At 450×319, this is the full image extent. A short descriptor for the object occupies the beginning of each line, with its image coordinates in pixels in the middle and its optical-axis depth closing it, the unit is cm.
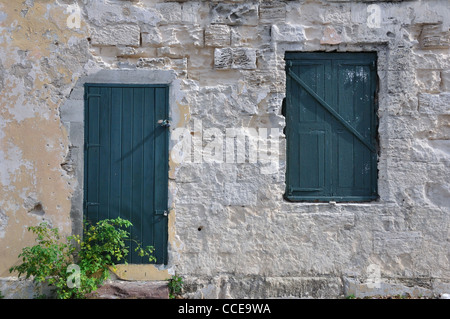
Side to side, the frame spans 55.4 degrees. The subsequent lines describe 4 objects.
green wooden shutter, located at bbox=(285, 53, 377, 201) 428
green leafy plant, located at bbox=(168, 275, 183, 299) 410
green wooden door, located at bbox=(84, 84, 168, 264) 414
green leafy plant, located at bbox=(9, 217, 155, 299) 384
